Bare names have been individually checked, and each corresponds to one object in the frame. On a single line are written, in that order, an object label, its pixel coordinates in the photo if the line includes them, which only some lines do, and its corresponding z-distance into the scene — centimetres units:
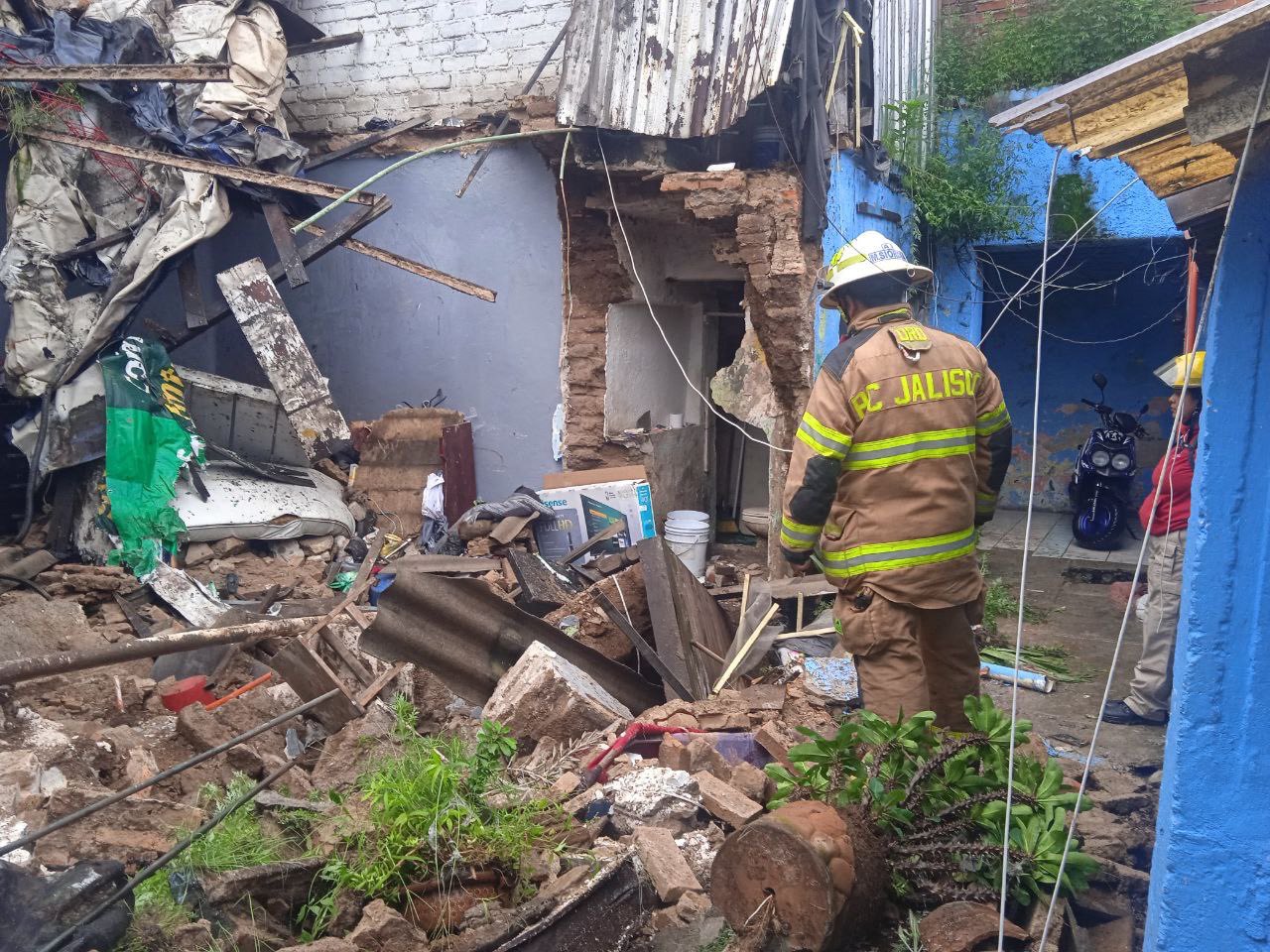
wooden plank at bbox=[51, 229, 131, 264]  745
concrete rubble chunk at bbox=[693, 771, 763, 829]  343
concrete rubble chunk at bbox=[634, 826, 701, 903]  308
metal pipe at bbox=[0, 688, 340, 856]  196
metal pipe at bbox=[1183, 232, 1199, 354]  598
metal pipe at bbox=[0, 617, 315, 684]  206
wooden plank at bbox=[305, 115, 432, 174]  830
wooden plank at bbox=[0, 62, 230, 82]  620
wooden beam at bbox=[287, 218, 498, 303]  726
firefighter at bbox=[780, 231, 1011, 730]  354
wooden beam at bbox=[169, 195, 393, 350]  714
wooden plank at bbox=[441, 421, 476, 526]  823
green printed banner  709
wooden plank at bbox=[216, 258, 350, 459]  733
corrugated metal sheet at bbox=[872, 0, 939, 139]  782
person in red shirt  512
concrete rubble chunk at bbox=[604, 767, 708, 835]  358
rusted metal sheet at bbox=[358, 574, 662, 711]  475
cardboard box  750
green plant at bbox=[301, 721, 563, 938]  305
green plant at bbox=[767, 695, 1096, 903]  279
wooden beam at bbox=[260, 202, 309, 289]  727
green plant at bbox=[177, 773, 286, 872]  312
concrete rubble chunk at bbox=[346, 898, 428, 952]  281
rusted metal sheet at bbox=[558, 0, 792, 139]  641
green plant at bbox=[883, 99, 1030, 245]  867
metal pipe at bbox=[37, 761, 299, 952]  217
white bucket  773
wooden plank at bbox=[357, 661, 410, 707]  492
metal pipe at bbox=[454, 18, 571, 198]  739
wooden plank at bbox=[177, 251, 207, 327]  762
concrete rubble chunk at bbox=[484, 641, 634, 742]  436
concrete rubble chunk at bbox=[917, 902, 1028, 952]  254
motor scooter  995
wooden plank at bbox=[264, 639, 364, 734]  483
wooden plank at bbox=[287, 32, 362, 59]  836
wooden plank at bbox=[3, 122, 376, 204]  690
